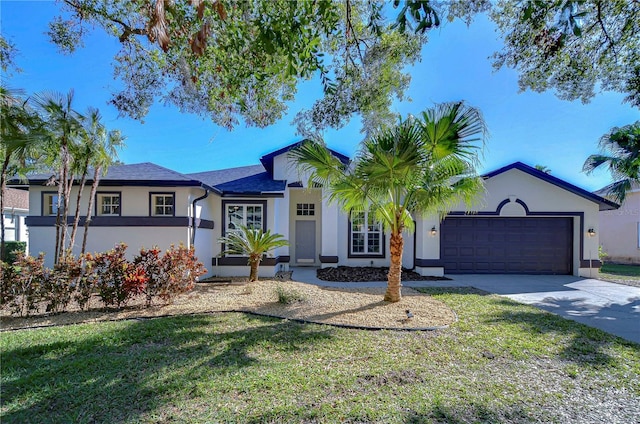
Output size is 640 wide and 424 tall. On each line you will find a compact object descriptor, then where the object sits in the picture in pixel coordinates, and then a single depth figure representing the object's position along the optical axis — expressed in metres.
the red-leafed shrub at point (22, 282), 5.82
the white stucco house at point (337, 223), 9.63
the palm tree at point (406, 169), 6.16
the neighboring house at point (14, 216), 19.56
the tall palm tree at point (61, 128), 6.98
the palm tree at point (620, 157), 10.95
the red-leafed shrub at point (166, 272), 6.67
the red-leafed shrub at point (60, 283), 6.08
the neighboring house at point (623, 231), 18.50
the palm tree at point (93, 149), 7.68
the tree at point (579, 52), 6.34
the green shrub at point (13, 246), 15.20
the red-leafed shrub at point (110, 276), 6.41
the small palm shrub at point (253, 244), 9.59
